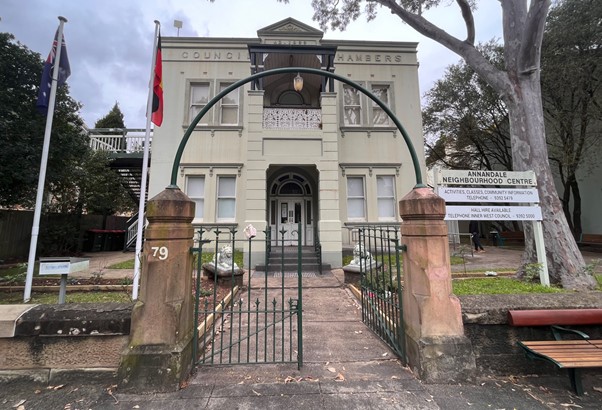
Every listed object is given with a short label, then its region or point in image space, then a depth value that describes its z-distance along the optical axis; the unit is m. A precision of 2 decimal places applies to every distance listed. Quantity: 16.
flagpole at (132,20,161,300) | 5.27
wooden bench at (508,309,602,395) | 2.63
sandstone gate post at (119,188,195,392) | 2.74
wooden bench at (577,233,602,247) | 14.31
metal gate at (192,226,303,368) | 3.26
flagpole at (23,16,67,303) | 5.38
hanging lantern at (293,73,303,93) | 6.56
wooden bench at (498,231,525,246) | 18.62
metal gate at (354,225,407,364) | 3.40
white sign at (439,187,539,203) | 4.91
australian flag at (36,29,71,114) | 6.00
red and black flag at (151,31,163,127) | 6.18
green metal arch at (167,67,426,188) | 3.45
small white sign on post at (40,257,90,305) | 3.69
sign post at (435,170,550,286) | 4.96
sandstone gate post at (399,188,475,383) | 2.93
